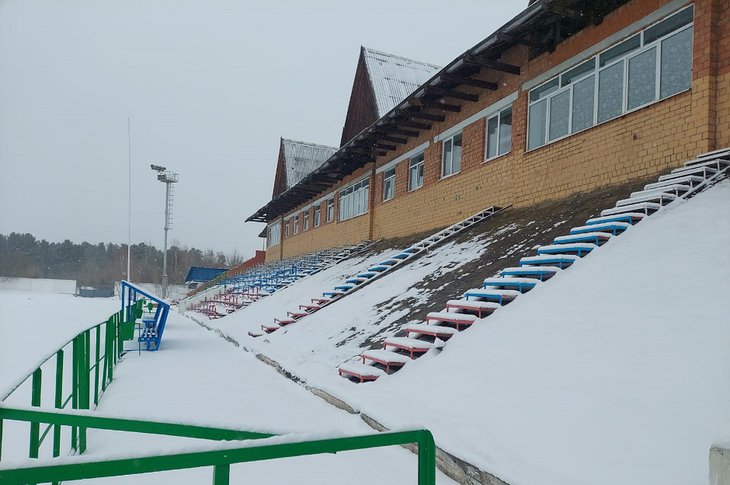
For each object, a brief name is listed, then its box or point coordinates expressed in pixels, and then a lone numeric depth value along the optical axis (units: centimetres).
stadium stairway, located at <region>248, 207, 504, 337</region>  1362
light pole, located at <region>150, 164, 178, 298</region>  3491
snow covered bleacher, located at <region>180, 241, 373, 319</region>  2212
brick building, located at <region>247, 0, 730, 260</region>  860
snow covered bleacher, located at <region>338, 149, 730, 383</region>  710
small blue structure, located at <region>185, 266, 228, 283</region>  5169
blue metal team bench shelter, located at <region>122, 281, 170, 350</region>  1197
